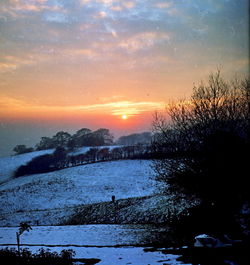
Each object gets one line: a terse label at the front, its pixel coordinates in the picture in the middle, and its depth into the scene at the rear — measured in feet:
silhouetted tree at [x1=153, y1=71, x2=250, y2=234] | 49.47
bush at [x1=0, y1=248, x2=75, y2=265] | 39.73
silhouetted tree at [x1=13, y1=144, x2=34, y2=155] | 328.29
